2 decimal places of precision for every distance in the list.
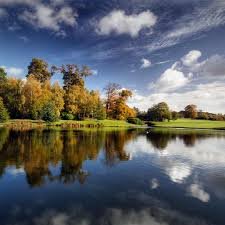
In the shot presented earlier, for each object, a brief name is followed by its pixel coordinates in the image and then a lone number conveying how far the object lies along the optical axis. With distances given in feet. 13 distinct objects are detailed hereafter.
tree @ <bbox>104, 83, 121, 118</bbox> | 303.07
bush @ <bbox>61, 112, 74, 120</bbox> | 247.70
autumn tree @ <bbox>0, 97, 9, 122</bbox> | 190.49
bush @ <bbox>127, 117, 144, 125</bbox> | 304.83
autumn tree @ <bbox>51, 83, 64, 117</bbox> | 230.89
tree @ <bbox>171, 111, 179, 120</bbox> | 388.78
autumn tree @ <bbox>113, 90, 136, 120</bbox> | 297.12
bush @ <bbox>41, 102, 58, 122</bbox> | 212.02
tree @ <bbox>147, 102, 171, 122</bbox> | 353.10
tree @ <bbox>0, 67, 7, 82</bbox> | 262.14
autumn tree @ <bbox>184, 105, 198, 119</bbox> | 451.94
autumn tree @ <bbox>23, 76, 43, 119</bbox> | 218.38
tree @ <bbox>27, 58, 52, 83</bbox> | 276.72
